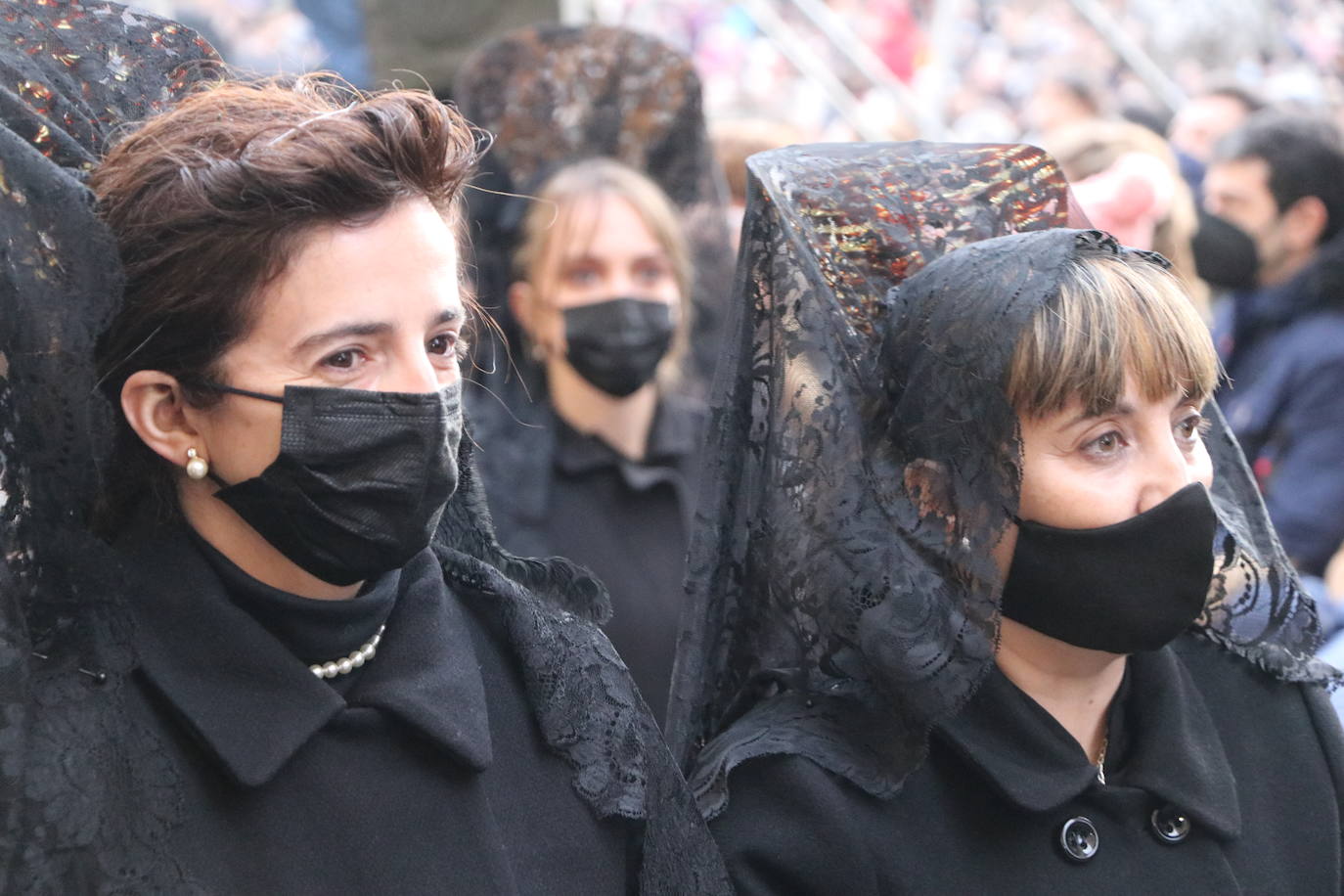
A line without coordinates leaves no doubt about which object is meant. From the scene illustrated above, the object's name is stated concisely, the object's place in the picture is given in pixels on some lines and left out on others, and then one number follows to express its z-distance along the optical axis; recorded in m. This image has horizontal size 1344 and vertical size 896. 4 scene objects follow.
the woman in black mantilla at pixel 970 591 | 2.23
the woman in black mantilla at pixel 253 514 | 1.81
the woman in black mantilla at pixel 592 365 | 4.10
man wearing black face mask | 4.69
